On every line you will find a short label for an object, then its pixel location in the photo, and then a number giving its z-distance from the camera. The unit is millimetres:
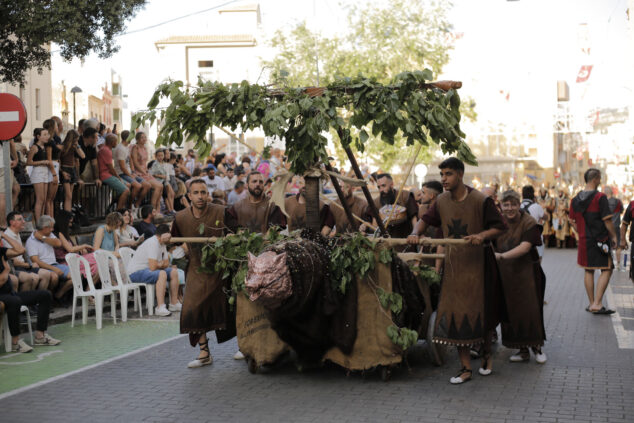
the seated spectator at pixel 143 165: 18189
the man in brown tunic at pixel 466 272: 7938
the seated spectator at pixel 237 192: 18719
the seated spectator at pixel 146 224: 15446
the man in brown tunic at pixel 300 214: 9797
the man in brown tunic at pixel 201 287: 8695
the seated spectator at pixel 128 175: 17516
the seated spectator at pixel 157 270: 13164
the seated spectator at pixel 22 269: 11148
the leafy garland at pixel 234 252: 8250
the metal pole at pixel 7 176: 11359
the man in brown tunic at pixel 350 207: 10875
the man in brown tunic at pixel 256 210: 9586
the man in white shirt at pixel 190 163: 22591
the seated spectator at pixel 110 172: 16911
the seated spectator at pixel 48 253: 11977
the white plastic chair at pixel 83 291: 11805
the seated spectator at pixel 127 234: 14227
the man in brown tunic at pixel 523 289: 8703
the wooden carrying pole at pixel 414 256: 8250
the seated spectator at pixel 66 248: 12727
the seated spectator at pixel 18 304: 9609
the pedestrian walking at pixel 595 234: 12148
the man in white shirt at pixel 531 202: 14419
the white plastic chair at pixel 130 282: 13133
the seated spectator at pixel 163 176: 19250
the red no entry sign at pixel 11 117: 10797
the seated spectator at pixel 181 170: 21609
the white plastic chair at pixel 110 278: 12469
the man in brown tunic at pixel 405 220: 11031
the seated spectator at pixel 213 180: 20777
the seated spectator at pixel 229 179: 22172
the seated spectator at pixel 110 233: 13641
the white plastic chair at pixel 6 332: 9803
